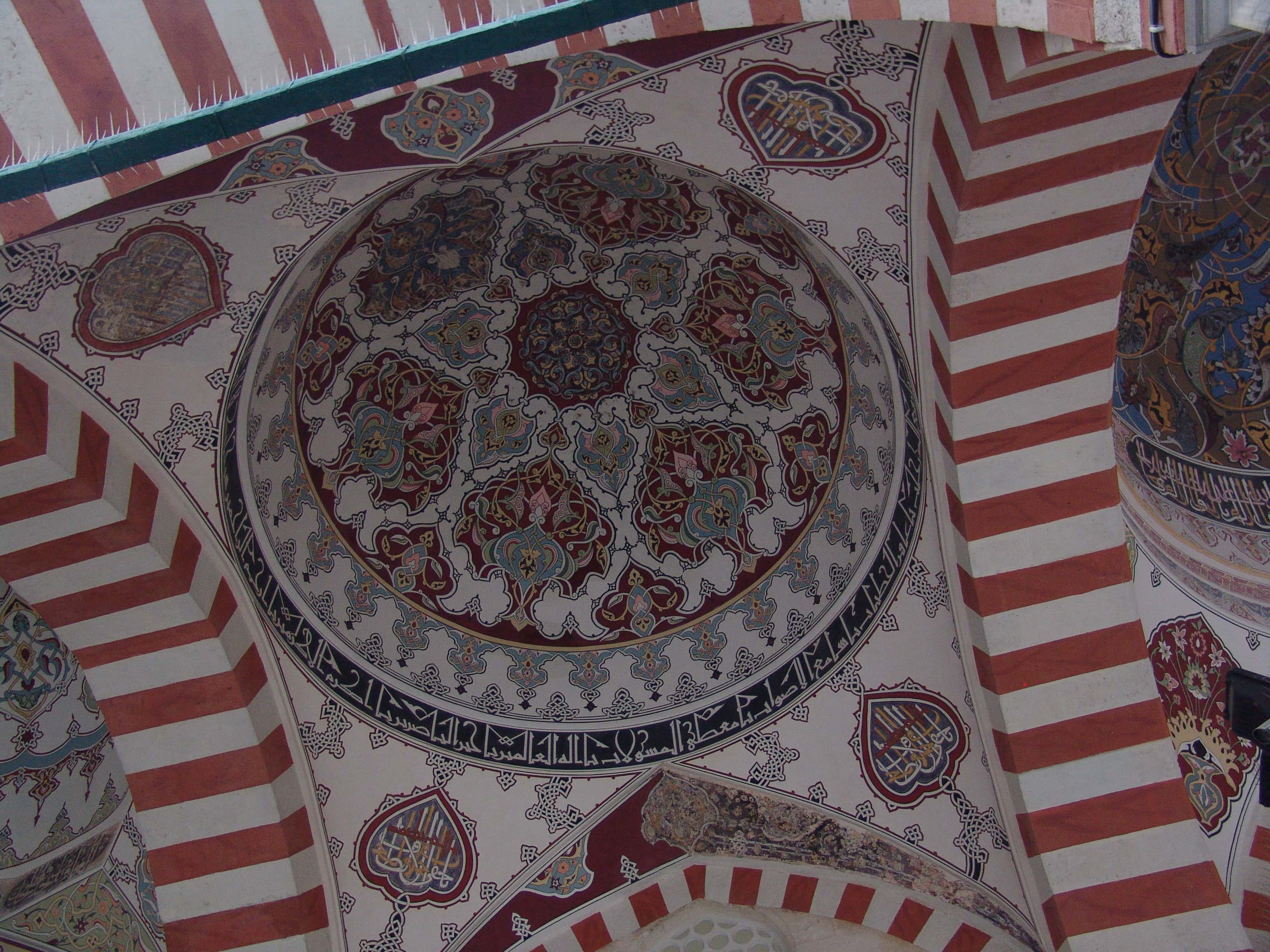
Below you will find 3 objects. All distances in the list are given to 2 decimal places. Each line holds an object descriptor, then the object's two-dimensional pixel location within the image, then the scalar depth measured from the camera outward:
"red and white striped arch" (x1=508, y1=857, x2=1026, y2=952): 5.72
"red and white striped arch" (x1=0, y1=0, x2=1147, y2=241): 3.00
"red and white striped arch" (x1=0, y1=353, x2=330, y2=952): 5.18
